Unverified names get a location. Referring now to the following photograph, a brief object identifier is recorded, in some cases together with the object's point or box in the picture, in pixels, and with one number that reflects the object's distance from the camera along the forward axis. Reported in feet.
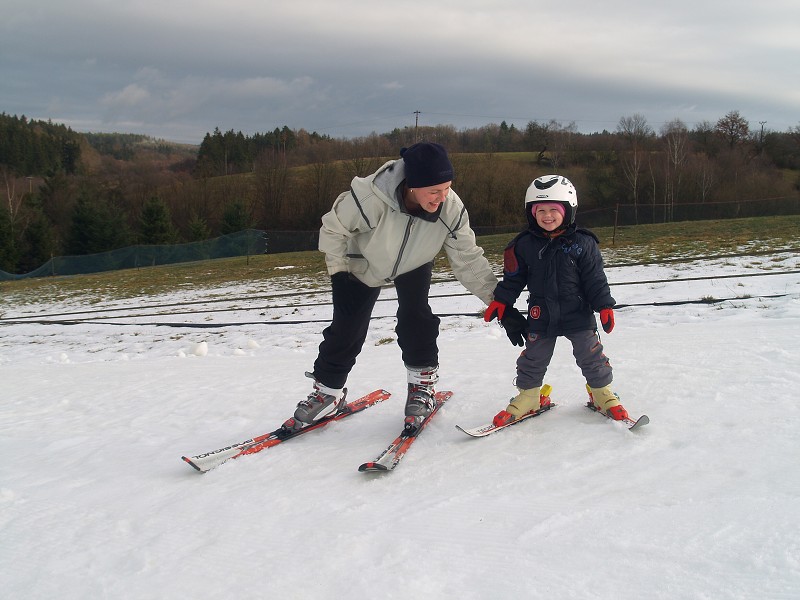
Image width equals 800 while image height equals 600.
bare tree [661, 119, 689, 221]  153.89
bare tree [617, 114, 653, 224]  155.84
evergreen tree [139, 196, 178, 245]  125.80
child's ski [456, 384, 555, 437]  10.25
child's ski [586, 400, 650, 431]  9.53
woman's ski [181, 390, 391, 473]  9.80
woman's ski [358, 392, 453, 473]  8.91
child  10.05
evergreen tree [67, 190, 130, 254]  126.72
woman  10.34
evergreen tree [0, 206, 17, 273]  119.24
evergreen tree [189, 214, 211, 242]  133.90
